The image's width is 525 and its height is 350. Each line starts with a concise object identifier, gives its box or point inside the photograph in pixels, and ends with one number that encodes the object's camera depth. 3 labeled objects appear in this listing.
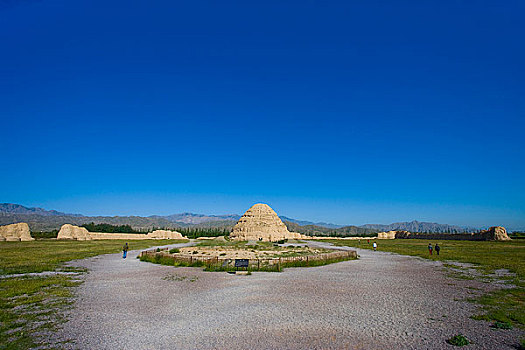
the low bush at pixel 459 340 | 8.80
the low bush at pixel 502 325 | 10.14
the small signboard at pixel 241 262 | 23.02
